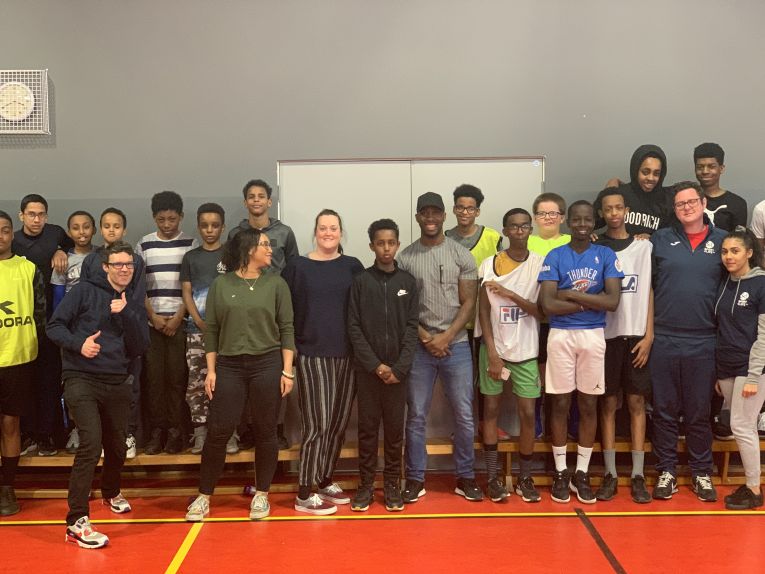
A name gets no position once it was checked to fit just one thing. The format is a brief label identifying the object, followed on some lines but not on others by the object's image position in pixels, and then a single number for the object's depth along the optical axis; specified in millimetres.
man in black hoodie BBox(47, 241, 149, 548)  4062
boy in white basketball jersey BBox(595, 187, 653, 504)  4754
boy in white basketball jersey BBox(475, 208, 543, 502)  4734
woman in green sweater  4312
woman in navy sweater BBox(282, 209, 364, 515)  4543
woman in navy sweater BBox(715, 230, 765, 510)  4520
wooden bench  4953
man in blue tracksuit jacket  4691
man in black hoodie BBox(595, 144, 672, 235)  5129
